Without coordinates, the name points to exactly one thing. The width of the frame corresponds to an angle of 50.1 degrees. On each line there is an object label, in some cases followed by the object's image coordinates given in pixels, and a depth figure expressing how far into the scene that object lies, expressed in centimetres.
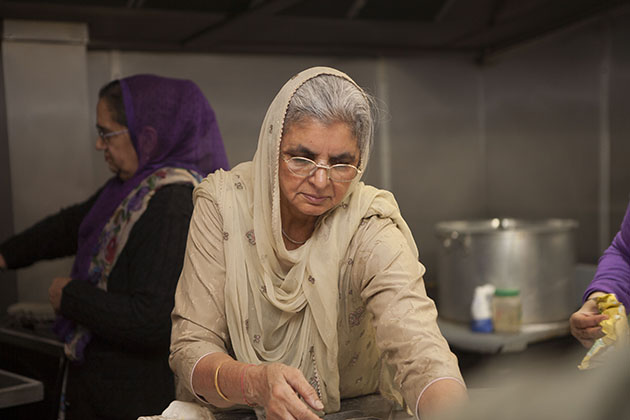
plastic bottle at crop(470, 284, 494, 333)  250
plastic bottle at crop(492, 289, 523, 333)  248
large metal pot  250
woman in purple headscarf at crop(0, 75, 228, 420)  151
